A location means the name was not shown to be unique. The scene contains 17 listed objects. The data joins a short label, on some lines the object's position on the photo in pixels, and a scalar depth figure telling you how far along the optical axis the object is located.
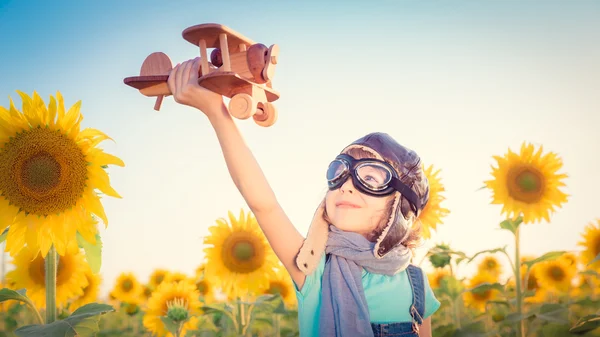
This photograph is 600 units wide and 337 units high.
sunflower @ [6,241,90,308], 4.35
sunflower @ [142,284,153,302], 6.41
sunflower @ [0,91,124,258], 2.73
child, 2.69
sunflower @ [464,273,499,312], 6.39
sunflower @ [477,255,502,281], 7.31
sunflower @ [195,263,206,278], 6.09
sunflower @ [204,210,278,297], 4.79
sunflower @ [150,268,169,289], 6.68
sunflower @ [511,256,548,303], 6.62
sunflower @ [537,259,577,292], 6.69
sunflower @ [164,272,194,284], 6.12
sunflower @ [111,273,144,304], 6.71
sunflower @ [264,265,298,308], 5.63
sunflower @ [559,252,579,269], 6.78
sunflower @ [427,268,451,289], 6.68
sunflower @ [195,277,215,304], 5.62
